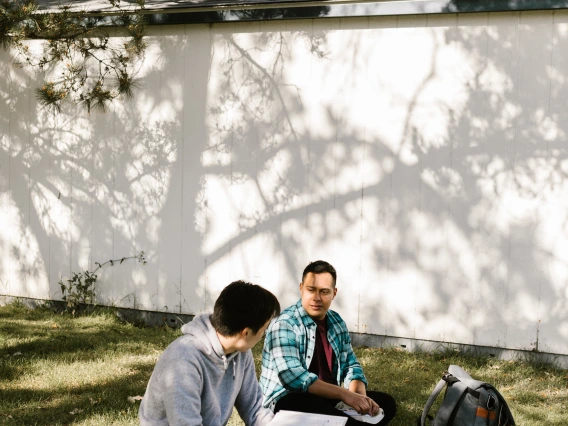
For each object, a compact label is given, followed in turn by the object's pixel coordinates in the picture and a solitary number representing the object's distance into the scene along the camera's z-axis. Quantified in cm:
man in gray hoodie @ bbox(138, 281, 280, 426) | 322
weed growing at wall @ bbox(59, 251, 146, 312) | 888
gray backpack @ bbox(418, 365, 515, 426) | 481
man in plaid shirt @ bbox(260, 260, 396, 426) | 457
